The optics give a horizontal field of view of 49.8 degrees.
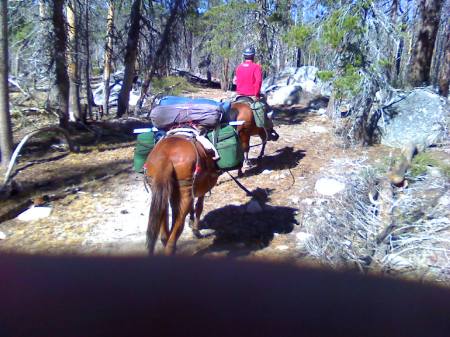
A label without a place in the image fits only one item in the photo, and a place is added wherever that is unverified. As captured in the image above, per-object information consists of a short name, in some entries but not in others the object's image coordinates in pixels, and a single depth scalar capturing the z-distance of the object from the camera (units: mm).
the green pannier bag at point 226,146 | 6133
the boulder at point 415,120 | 11258
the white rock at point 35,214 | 7633
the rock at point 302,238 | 6174
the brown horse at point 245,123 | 9498
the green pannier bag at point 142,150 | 6090
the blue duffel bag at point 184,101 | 6288
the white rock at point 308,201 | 8063
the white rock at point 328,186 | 8219
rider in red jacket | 9852
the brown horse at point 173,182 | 4918
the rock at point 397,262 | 4944
